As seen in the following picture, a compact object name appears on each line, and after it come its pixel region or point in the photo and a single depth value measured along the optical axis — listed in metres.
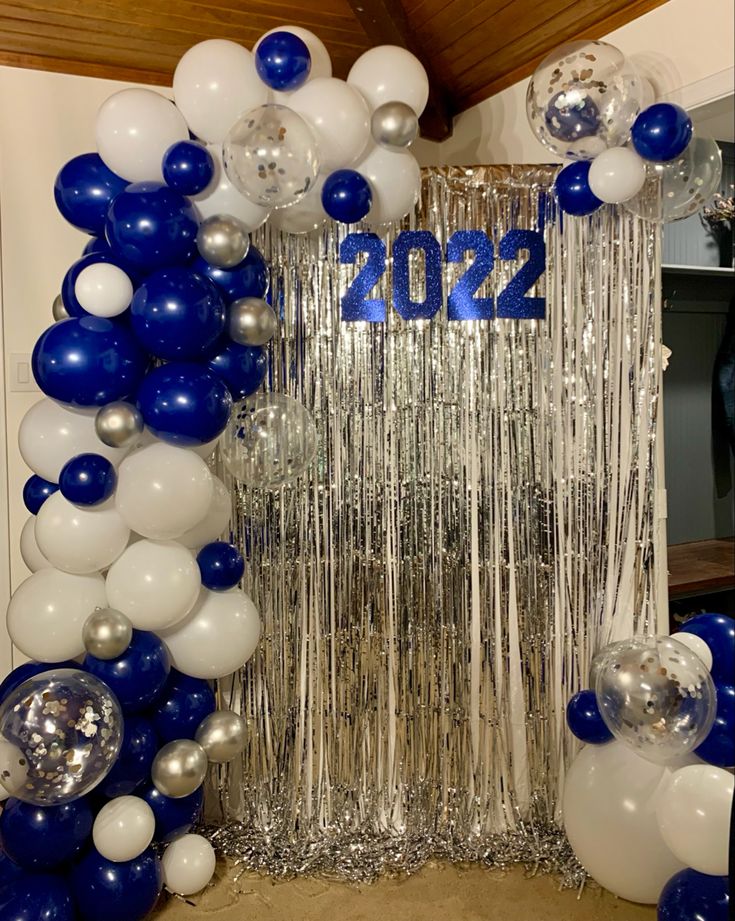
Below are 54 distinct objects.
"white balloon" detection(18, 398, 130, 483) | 1.89
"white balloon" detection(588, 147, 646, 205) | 1.90
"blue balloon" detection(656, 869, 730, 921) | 1.63
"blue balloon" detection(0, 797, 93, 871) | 1.81
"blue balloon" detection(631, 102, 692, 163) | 1.83
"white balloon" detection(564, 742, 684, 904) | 1.86
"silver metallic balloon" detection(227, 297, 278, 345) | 1.93
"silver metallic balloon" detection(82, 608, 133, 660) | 1.84
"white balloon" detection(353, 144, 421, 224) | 1.95
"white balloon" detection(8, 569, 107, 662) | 1.89
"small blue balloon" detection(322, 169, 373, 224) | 1.88
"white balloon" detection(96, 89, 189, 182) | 1.82
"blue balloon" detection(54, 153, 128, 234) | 1.91
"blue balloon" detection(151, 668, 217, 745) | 2.04
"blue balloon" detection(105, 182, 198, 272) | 1.79
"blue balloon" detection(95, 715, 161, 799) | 1.92
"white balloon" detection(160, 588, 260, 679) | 2.00
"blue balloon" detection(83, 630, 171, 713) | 1.88
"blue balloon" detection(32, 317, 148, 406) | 1.79
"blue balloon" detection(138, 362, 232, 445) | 1.79
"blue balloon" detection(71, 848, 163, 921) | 1.87
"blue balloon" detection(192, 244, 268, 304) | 1.94
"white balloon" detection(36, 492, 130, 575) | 1.85
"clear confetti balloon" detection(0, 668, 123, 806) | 1.68
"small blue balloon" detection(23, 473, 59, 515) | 2.01
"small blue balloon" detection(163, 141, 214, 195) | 1.81
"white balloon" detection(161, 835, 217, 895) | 2.04
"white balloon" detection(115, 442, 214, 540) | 1.81
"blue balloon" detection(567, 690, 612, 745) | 2.00
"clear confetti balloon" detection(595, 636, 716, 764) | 1.70
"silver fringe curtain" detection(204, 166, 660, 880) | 2.21
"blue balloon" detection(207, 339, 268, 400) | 1.97
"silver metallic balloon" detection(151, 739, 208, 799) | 1.94
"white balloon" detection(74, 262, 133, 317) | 1.83
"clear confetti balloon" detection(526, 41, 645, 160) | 1.86
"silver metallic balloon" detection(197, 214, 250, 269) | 1.86
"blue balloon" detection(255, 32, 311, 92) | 1.81
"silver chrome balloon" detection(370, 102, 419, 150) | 1.88
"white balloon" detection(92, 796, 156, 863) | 1.86
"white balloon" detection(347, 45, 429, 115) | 1.92
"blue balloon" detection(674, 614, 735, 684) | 1.83
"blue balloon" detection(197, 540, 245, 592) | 2.02
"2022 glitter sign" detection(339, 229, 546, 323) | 2.19
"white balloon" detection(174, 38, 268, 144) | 1.83
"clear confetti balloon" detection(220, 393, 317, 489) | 2.00
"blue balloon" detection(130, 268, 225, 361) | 1.78
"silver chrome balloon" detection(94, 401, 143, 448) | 1.81
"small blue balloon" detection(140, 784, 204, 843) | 2.00
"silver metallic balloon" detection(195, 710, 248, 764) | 2.03
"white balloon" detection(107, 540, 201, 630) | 1.87
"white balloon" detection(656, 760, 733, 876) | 1.61
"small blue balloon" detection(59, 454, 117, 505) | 1.81
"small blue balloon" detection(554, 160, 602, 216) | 2.01
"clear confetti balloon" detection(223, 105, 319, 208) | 1.74
